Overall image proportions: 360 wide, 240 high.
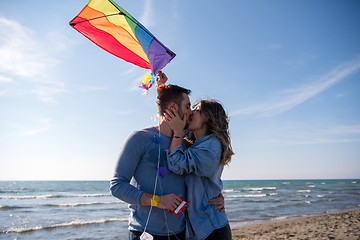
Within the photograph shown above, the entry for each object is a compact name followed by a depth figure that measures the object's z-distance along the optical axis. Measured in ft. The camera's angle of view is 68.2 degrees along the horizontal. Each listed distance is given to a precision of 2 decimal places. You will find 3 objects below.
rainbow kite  7.48
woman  7.03
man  6.33
